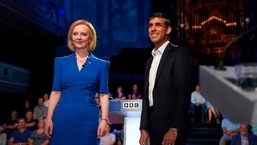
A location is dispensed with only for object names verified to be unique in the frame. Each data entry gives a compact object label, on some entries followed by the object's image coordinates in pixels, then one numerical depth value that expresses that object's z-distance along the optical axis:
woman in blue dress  2.47
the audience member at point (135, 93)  9.16
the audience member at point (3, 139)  7.74
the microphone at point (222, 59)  1.50
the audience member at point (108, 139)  6.56
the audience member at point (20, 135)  7.64
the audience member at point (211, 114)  9.03
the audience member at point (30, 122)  8.32
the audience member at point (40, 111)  8.87
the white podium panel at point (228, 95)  1.19
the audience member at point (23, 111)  10.47
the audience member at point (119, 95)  9.13
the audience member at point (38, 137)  7.46
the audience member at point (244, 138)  6.04
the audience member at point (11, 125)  8.57
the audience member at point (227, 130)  7.01
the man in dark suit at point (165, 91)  2.36
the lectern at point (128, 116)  3.23
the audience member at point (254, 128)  7.17
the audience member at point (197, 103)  9.19
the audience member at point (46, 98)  9.16
